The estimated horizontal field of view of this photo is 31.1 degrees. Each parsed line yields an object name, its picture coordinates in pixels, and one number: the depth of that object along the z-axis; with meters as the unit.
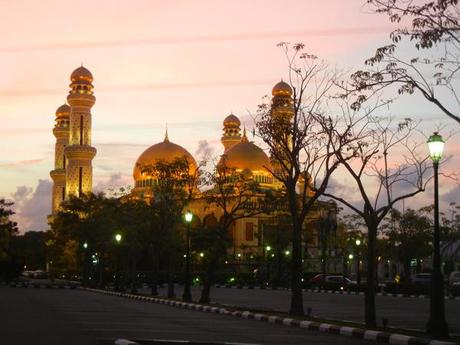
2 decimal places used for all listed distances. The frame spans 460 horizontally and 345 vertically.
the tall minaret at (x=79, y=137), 99.00
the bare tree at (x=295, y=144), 25.12
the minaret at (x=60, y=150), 113.39
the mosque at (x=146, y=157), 95.06
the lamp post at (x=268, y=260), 71.00
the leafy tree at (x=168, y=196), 42.69
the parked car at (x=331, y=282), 55.62
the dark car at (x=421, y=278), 55.04
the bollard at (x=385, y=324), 18.52
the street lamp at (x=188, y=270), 36.34
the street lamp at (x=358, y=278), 52.43
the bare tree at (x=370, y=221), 20.14
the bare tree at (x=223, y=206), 34.54
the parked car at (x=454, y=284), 44.28
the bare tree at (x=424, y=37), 14.59
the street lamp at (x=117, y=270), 53.08
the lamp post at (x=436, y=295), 16.66
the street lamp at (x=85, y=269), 63.34
